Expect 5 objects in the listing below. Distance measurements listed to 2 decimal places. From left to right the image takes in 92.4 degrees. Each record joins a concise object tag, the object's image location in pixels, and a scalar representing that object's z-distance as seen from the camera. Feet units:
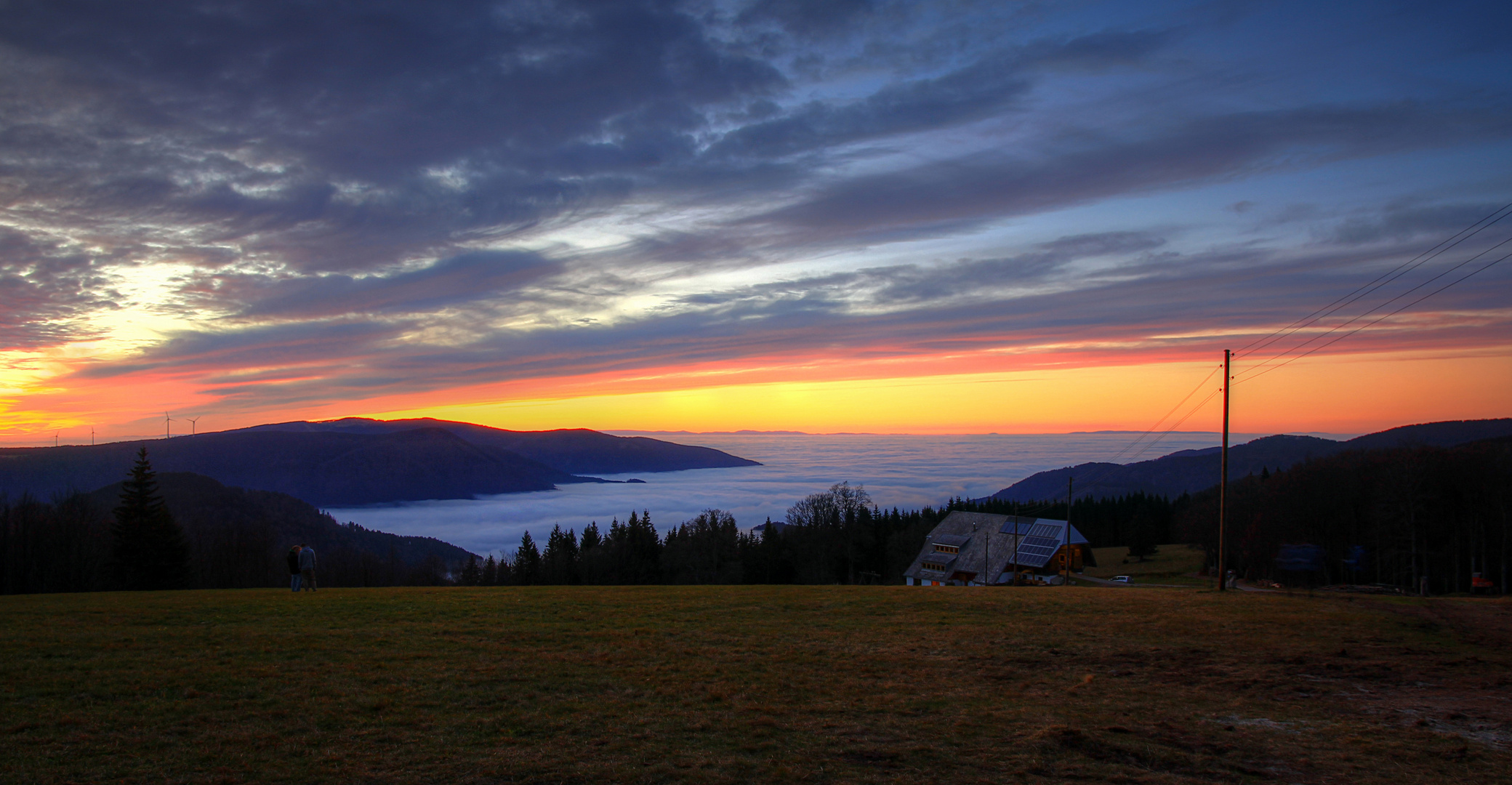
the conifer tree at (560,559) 249.34
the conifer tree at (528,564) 233.55
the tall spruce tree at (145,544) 135.95
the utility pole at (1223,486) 79.46
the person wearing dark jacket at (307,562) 72.13
